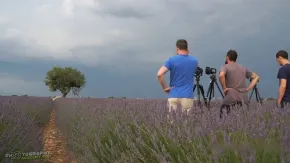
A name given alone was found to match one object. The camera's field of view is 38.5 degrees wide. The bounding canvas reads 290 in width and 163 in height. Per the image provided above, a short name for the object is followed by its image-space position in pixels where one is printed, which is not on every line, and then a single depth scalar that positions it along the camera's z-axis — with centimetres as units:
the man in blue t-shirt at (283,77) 634
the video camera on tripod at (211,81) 781
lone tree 6800
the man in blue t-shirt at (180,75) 561
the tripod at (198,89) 778
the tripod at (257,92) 831
